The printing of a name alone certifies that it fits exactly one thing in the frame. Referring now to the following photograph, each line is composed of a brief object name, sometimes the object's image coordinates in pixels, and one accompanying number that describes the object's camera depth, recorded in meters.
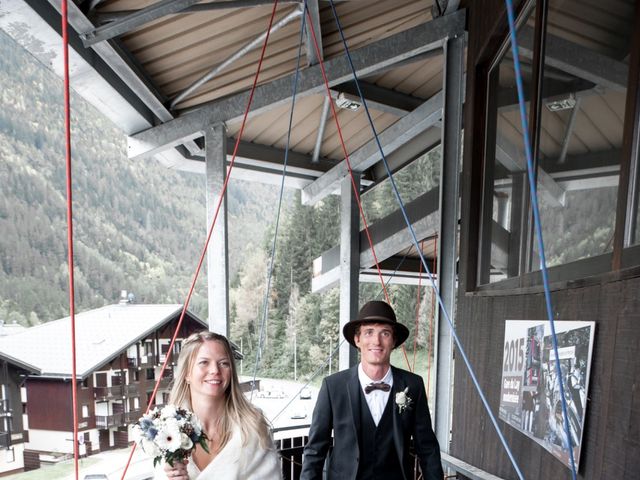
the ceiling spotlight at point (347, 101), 6.07
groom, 2.20
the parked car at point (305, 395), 25.90
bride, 1.91
